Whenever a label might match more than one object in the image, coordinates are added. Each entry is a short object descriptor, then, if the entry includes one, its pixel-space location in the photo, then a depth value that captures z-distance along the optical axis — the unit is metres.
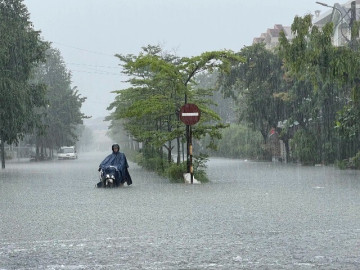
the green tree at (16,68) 35.59
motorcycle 24.28
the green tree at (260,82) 51.81
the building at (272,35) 93.62
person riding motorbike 24.70
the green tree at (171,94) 27.11
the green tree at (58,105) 82.19
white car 85.12
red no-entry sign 26.14
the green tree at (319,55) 28.19
